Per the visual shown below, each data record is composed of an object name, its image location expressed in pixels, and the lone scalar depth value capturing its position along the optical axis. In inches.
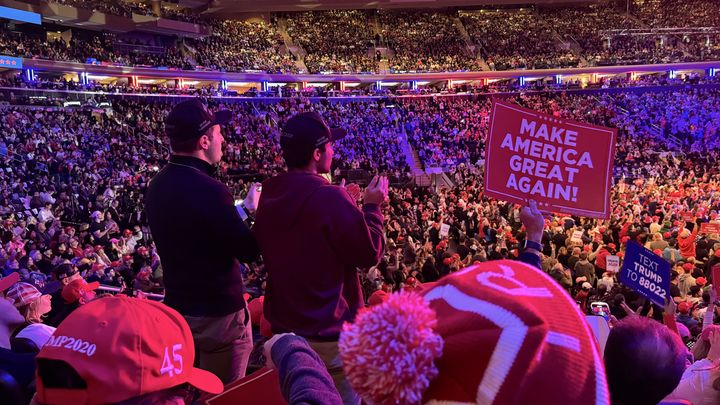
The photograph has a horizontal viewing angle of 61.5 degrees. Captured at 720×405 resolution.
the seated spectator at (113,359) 52.6
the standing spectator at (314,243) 86.0
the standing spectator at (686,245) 381.1
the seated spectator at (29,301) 141.9
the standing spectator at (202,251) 93.0
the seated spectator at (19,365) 91.8
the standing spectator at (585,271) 338.6
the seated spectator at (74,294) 164.1
